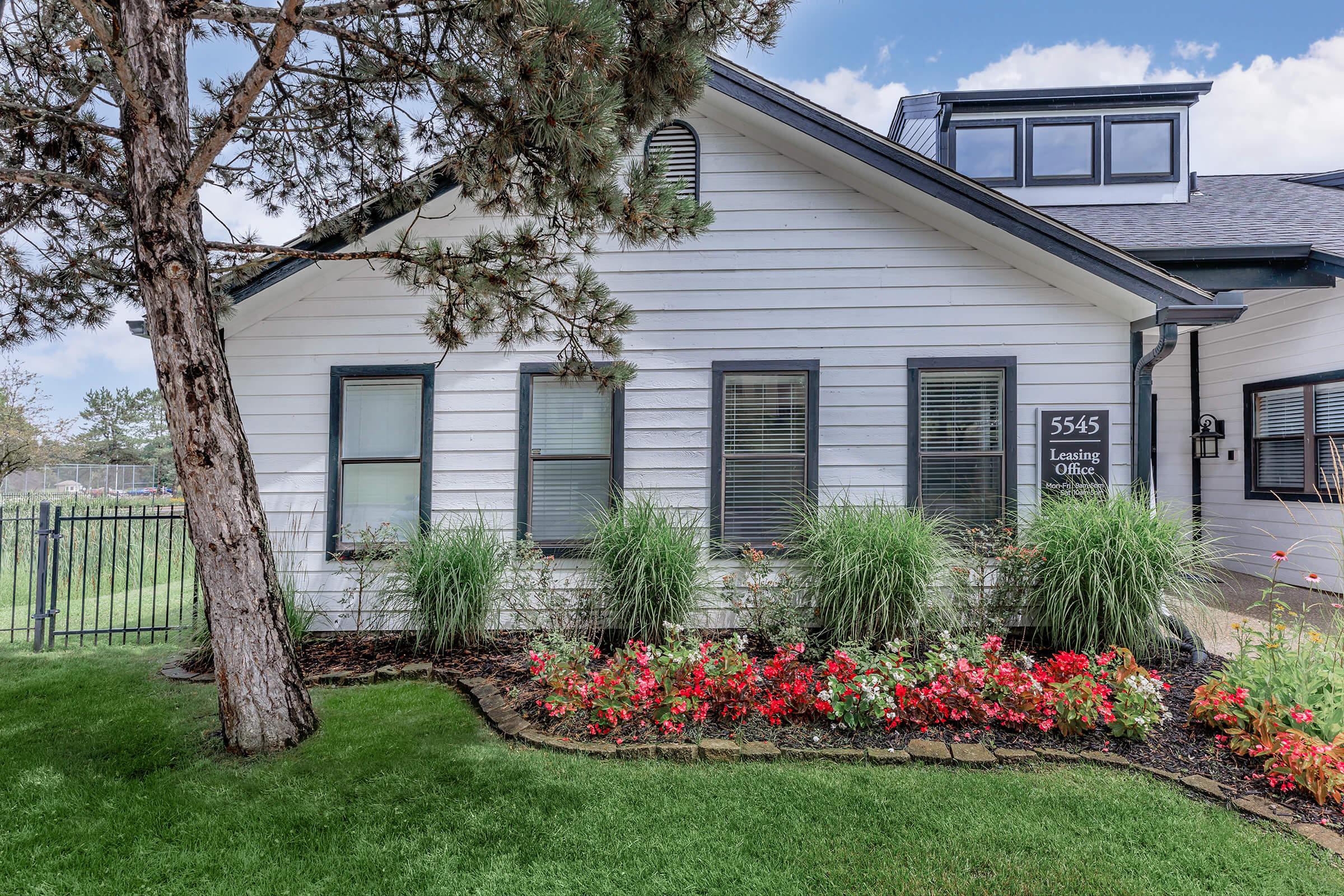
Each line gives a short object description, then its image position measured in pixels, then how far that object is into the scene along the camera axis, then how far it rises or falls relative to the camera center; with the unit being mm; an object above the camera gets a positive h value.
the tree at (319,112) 2852 +1517
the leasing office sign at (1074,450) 5098 +235
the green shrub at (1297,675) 3043 -938
